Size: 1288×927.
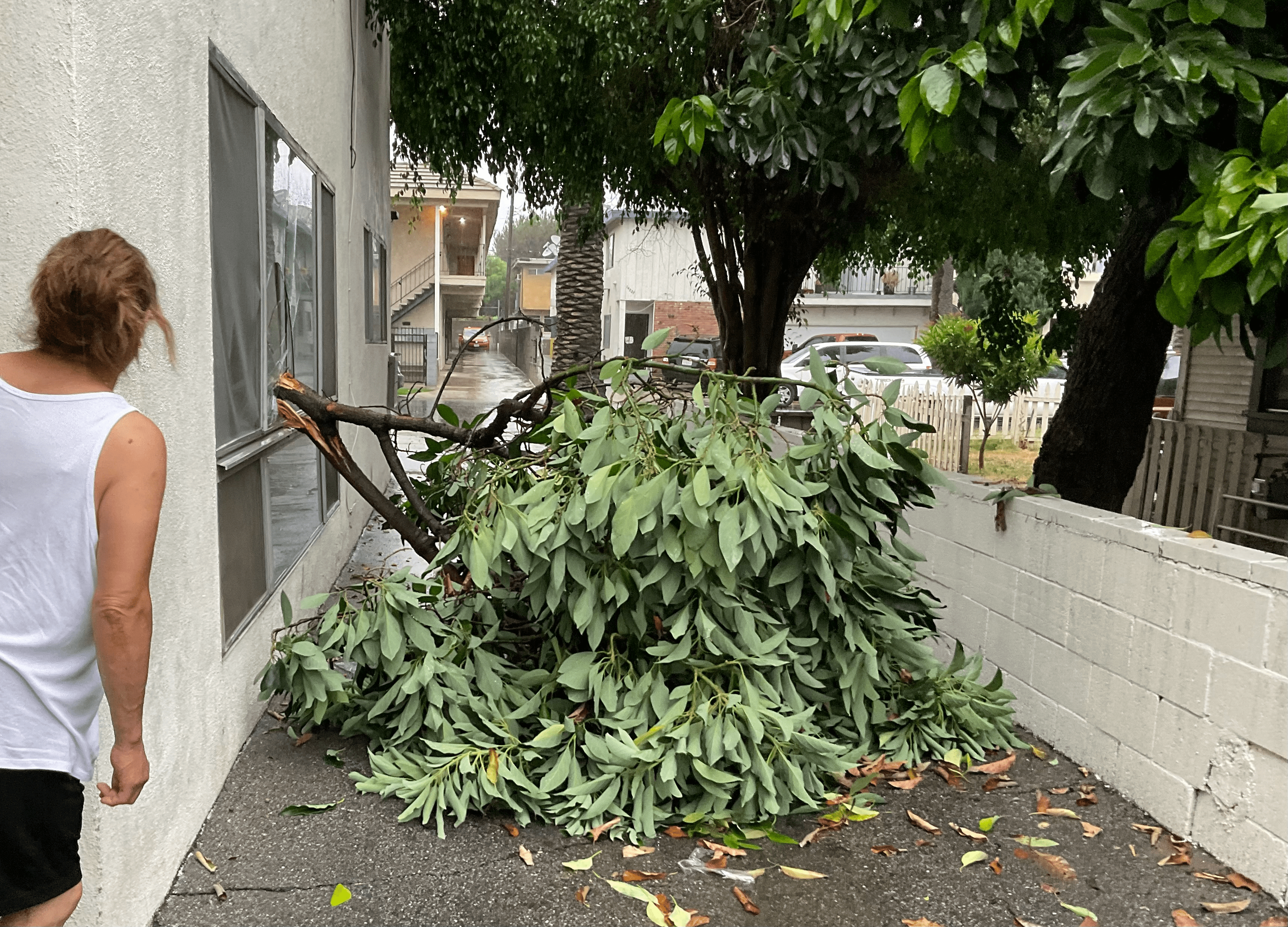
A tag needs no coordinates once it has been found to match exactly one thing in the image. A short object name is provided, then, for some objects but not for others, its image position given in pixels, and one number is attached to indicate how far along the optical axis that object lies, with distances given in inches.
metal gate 1127.6
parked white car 994.7
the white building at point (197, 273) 93.8
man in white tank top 73.2
